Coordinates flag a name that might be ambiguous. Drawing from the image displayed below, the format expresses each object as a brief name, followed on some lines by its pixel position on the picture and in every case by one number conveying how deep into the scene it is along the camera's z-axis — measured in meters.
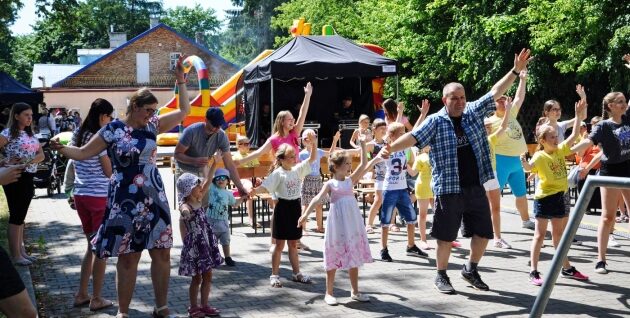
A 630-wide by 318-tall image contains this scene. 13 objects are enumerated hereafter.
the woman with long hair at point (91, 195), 6.21
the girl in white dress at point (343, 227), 6.41
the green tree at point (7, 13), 17.67
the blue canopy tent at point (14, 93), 22.91
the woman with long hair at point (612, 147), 7.46
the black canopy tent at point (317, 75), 16.78
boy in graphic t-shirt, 8.41
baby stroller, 15.78
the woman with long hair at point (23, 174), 7.87
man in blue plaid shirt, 6.54
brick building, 51.78
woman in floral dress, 5.34
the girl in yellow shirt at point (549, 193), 7.07
